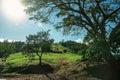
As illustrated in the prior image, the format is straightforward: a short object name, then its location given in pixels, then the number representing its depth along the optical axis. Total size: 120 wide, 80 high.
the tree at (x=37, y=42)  16.91
